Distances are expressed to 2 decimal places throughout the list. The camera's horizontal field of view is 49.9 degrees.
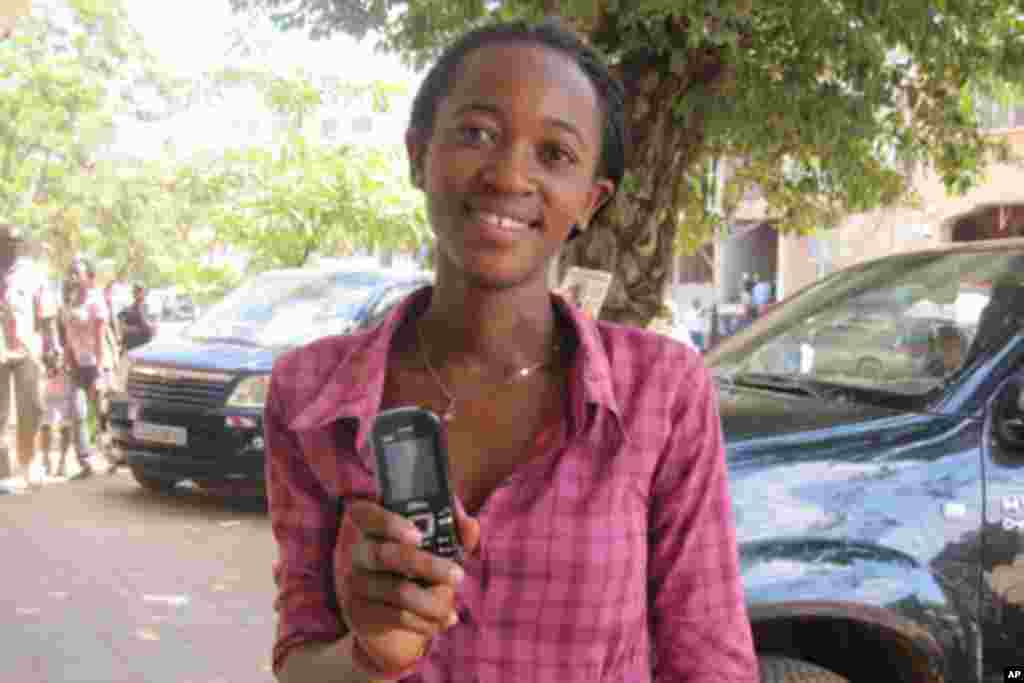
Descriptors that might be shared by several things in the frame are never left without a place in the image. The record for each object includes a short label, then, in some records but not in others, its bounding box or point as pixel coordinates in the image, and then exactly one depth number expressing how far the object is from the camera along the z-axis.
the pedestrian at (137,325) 11.78
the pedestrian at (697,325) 19.38
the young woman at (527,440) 1.44
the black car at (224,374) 7.88
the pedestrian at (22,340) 8.04
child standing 9.28
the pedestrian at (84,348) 9.19
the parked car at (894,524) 2.86
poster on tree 4.30
